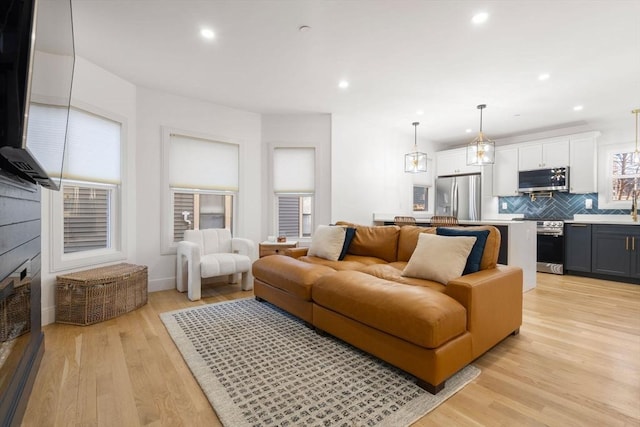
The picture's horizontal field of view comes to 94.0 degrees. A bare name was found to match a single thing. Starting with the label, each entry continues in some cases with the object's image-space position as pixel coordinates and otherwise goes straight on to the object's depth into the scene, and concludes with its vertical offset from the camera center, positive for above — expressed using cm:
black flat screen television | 90 +43
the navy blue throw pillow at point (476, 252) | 235 -31
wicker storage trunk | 277 -81
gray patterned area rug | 155 -105
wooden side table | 418 -50
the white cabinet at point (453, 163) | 622 +109
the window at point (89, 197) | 301 +15
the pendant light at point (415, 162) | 486 +83
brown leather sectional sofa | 173 -65
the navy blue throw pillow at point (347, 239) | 344 -32
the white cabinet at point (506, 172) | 579 +83
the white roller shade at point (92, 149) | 306 +67
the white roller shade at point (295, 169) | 485 +70
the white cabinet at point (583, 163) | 493 +86
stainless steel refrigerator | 612 +36
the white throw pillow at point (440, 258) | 228 -36
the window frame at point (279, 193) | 477 +38
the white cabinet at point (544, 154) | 522 +108
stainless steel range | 495 -55
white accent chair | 349 -58
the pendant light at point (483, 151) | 410 +86
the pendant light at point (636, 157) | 470 +91
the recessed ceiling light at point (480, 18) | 235 +157
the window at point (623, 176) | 486 +64
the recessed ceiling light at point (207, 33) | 258 +157
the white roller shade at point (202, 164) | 408 +68
